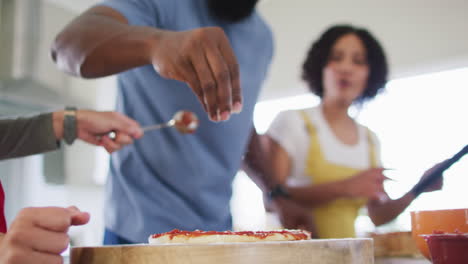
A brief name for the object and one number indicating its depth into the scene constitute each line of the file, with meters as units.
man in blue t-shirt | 0.83
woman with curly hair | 1.37
